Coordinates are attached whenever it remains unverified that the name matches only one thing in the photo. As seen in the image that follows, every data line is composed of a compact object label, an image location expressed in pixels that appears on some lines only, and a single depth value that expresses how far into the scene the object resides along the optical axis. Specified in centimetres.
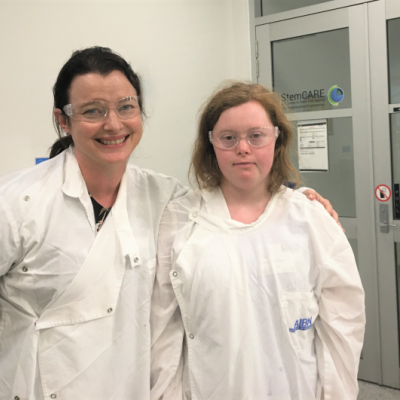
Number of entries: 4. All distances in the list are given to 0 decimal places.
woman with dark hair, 116
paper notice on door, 286
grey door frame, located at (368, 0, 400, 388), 255
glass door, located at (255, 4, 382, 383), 266
